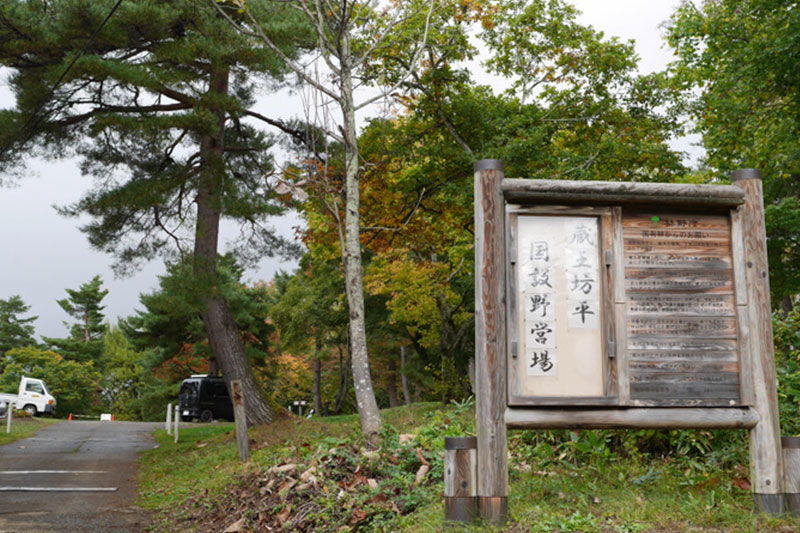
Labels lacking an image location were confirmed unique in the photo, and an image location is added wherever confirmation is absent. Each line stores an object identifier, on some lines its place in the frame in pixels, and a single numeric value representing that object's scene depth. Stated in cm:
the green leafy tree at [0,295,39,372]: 5291
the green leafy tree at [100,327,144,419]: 5056
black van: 2805
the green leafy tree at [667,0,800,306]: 1346
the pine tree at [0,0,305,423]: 1324
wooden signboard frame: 485
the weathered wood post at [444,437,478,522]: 475
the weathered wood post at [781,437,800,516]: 488
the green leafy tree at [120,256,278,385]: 2944
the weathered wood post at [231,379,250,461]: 1162
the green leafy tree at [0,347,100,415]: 4344
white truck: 3162
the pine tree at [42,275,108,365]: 5544
